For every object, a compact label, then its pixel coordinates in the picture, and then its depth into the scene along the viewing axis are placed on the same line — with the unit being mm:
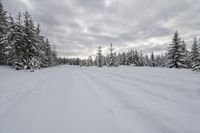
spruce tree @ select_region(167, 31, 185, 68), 26755
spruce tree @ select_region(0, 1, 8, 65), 22078
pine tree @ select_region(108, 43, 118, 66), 50450
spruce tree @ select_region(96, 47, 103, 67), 63891
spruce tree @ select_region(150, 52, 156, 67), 71225
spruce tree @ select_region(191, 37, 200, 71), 33350
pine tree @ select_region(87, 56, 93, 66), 110188
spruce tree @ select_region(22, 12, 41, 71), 23858
